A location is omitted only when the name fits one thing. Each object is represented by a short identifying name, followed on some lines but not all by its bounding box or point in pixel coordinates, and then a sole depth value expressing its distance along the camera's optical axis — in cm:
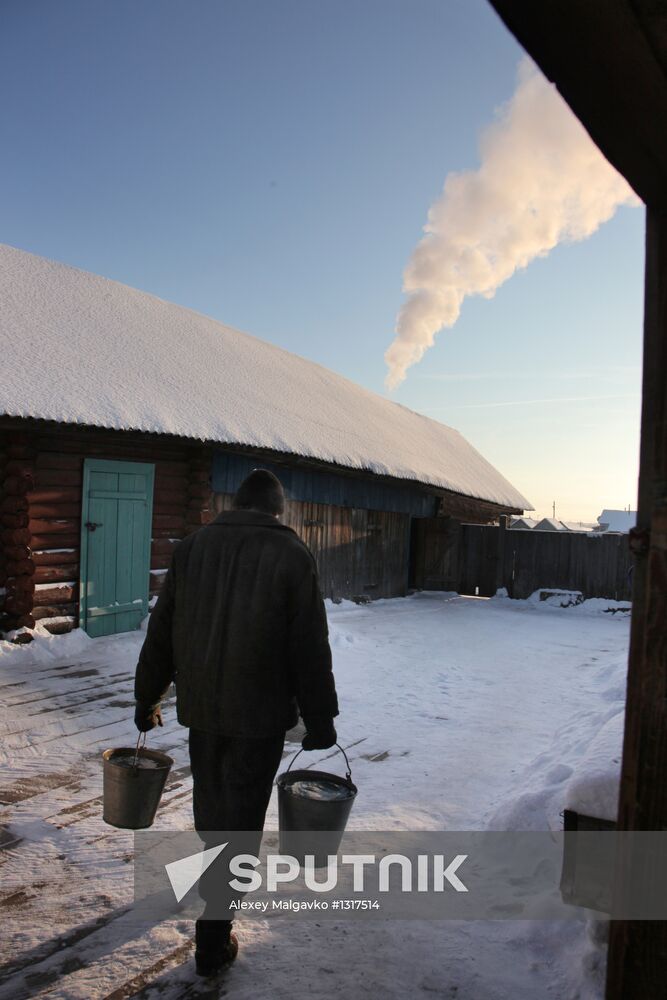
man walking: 258
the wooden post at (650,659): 161
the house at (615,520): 4953
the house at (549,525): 4470
